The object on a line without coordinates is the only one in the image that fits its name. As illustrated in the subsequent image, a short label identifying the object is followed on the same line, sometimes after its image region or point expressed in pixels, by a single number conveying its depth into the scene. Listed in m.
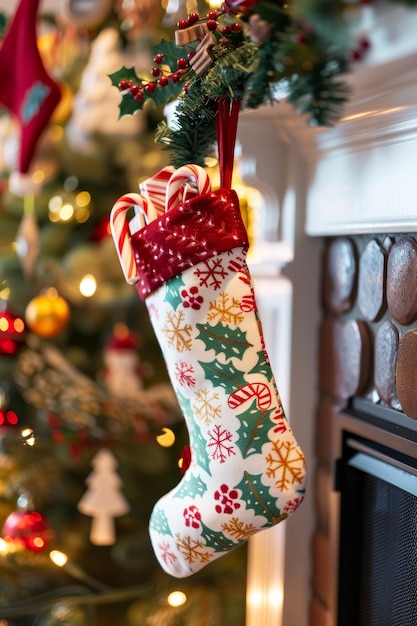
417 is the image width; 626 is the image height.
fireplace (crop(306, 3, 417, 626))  1.03
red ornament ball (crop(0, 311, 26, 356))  1.91
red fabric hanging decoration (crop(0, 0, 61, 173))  1.71
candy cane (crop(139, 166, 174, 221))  1.12
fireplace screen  1.14
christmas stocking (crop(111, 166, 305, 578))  1.00
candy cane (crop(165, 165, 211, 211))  1.00
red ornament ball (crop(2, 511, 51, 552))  1.73
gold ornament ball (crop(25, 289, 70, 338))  1.95
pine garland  0.84
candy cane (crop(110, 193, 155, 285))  1.08
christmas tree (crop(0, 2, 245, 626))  1.92
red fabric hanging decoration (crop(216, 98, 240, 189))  1.02
